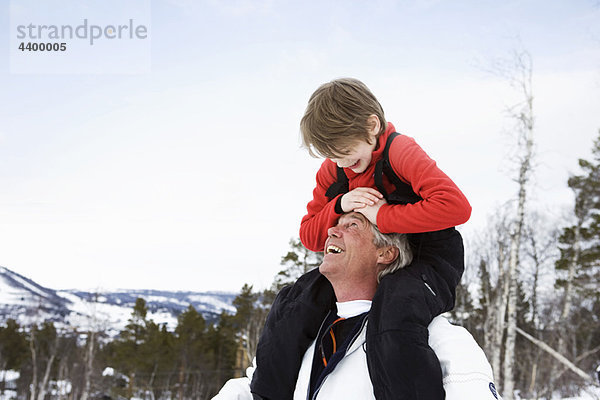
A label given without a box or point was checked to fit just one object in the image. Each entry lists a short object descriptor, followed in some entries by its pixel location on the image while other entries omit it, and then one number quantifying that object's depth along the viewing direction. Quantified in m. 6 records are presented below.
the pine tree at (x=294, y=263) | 17.75
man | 1.76
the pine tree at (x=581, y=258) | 16.02
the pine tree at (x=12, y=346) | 25.83
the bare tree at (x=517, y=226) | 10.45
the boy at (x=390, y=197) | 1.55
